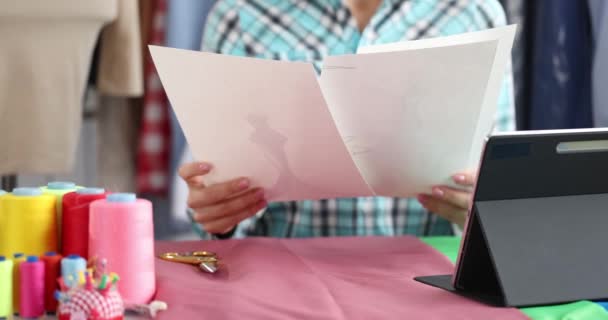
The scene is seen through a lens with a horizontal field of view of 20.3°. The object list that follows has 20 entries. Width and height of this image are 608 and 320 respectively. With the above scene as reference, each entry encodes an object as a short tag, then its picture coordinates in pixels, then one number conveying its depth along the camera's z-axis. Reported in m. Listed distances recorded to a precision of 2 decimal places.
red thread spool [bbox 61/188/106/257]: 1.78
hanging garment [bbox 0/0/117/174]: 2.71
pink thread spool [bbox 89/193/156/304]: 1.75
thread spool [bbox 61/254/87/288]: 1.70
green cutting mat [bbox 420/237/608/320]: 1.77
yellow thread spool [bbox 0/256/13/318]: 1.71
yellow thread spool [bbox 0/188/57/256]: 1.79
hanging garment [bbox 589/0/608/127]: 2.77
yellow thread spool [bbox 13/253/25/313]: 1.72
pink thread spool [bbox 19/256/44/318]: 1.71
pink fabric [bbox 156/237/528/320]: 1.77
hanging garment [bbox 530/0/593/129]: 2.93
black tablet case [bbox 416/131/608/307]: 1.81
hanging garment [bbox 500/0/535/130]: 3.09
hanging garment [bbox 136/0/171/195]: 3.22
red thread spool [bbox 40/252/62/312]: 1.73
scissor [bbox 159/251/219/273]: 1.94
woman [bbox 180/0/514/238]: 2.47
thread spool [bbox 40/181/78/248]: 1.81
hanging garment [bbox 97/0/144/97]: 3.00
